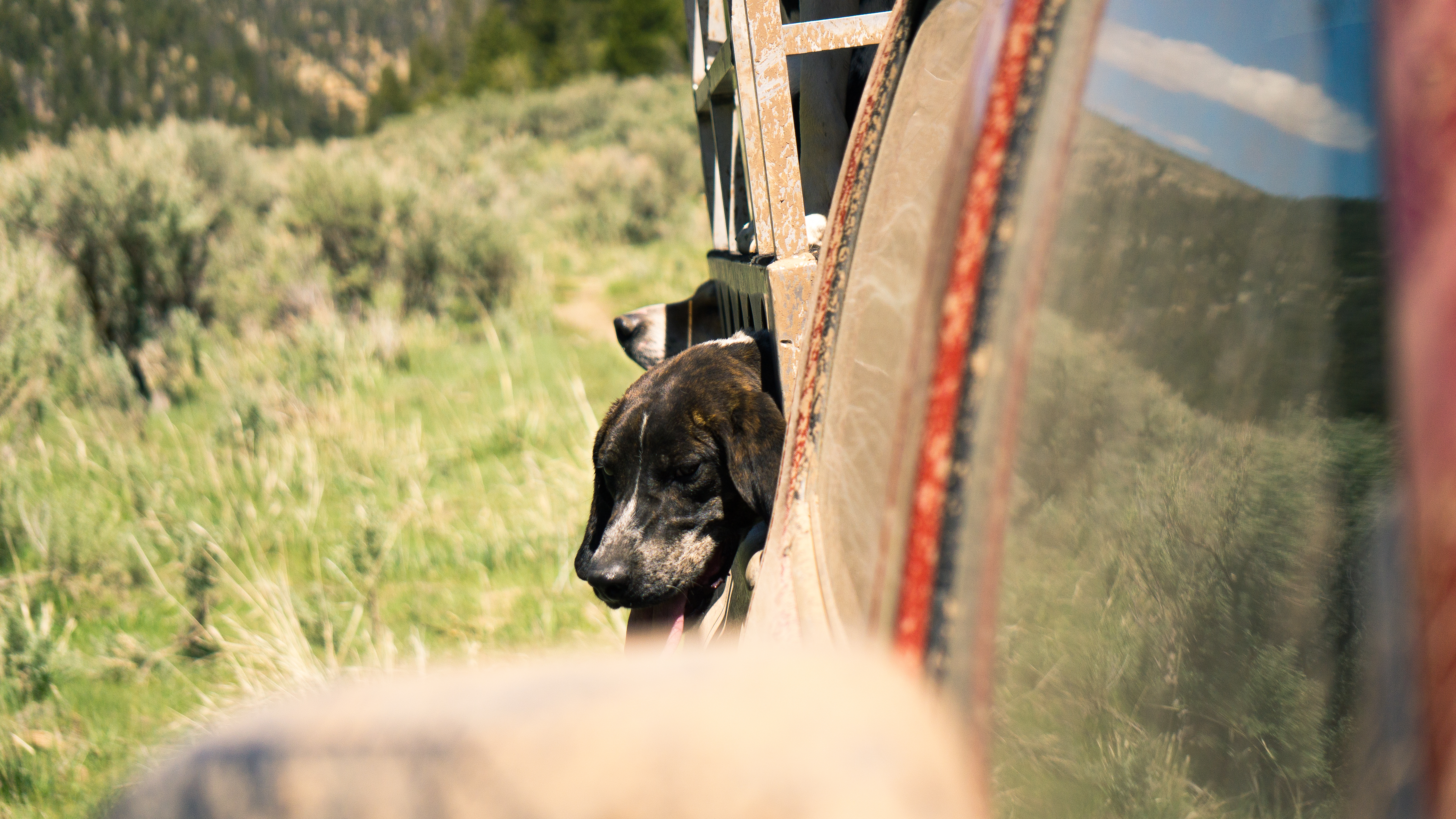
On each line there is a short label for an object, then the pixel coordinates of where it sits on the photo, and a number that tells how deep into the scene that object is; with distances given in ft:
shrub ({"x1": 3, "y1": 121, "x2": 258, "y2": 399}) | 28.99
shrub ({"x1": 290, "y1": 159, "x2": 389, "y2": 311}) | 39.81
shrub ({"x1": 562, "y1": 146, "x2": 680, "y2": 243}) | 55.62
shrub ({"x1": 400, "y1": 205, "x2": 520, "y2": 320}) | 39.24
